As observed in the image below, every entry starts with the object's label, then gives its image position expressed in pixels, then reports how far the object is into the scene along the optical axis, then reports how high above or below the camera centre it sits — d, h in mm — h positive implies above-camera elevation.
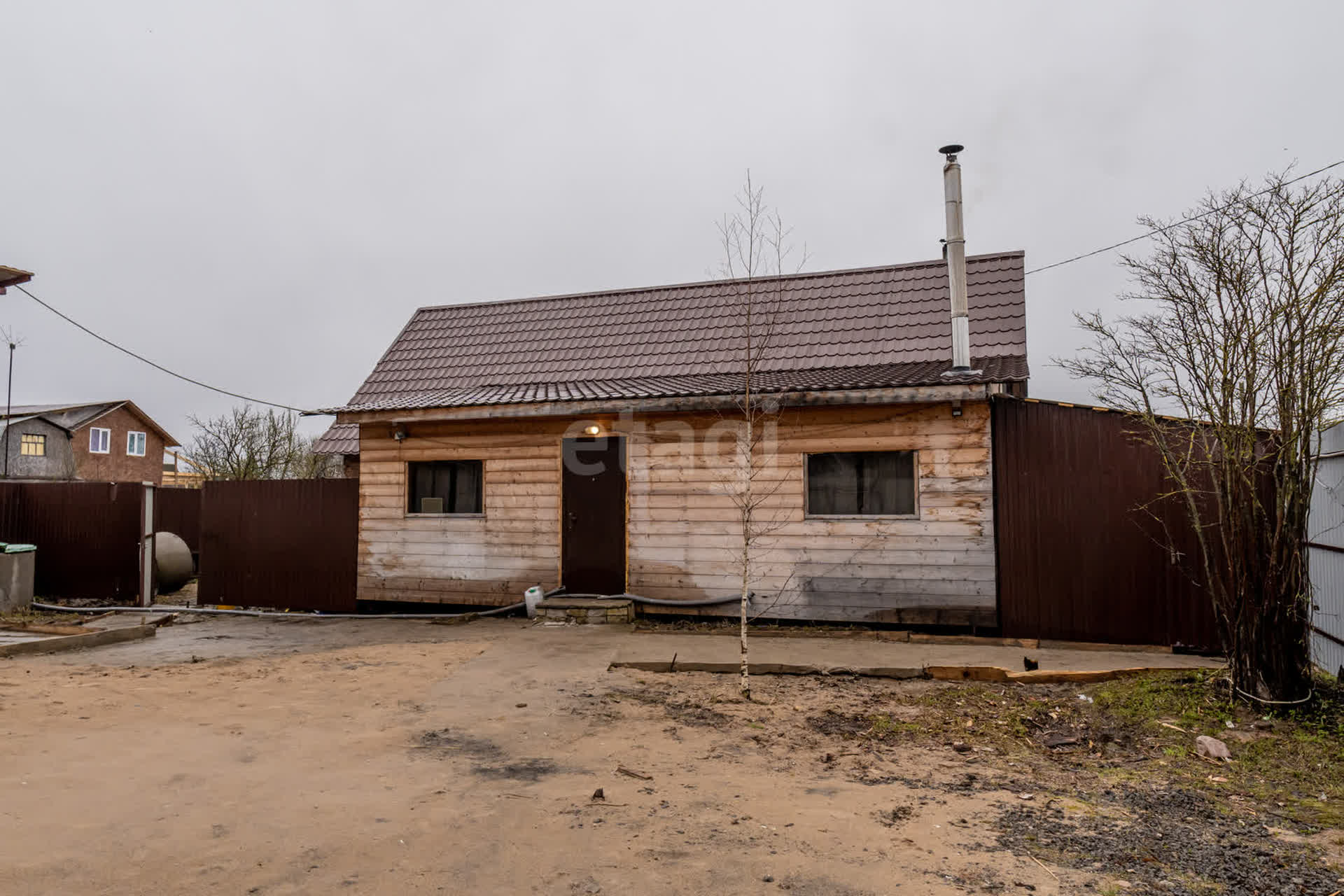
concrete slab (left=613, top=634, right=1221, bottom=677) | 7691 -1709
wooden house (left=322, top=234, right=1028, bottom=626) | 9562 +477
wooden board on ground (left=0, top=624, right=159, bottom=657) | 8727 -1779
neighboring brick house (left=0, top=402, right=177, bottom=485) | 31656 +2218
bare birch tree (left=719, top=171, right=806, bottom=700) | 8422 +1171
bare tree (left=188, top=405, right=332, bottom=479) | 25953 +1437
